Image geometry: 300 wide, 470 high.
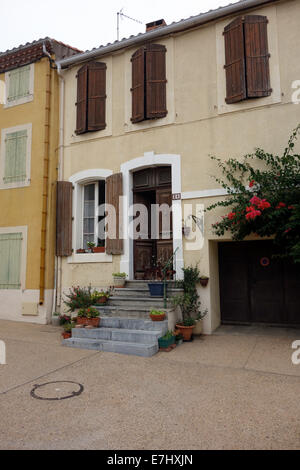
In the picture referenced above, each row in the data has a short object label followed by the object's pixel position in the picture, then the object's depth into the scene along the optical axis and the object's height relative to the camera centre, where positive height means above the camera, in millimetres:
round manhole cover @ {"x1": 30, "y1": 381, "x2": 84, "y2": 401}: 3598 -1372
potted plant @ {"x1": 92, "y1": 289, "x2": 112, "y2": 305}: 6883 -642
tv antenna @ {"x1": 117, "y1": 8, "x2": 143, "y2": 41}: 9930 +7486
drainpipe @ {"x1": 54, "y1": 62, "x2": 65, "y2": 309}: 8305 +2842
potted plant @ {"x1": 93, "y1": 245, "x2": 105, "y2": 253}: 8062 +418
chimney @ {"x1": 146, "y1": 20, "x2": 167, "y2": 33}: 8401 +6054
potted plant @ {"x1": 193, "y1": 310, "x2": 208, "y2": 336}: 6734 -1232
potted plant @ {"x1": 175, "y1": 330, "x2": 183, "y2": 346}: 6036 -1323
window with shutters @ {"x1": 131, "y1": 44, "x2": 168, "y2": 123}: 7715 +4195
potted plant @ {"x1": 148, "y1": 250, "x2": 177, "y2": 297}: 6680 -267
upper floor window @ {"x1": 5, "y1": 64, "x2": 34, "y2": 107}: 9016 +4963
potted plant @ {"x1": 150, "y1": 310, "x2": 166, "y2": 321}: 5926 -865
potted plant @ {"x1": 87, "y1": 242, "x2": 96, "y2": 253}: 8219 +526
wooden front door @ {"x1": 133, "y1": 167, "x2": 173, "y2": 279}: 7758 +879
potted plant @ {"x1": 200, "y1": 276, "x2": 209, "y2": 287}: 6812 -316
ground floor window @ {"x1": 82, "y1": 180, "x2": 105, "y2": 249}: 8508 +1458
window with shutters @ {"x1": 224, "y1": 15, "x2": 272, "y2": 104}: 6770 +4203
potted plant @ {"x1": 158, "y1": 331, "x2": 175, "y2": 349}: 5543 -1250
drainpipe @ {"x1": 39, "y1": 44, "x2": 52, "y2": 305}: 8117 +2008
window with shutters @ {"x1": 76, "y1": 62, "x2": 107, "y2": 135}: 8383 +4201
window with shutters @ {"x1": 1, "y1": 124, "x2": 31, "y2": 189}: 8812 +2946
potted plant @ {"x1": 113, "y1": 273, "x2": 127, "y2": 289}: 7469 -304
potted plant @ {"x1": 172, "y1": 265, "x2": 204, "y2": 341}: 6254 -695
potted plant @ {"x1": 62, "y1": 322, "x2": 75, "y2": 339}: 6267 -1214
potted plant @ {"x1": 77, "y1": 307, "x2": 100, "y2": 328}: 6227 -943
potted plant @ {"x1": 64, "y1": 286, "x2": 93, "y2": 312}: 7039 -704
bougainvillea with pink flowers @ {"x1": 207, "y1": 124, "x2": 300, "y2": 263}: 5766 +1219
